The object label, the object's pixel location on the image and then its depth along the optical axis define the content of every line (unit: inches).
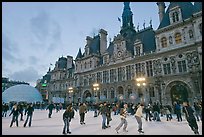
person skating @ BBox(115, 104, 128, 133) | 390.6
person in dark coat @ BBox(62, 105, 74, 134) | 384.3
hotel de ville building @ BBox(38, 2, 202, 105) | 1039.6
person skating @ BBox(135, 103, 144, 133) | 381.7
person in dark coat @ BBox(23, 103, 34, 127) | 498.6
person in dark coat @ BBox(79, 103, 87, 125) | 548.2
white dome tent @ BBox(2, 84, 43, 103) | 1392.7
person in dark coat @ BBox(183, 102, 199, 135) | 344.2
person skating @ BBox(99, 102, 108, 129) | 442.9
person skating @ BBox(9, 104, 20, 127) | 490.3
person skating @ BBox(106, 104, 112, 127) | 480.7
